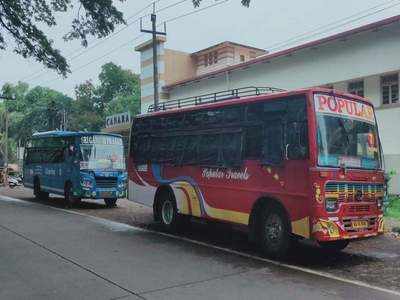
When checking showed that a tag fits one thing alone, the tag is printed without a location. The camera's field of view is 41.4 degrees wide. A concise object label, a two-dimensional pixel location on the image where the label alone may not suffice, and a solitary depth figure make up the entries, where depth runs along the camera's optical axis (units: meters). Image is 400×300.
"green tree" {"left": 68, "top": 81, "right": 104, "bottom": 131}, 68.50
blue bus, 19.36
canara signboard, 33.84
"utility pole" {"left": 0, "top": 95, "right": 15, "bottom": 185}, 38.16
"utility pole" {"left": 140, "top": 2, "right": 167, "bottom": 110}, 24.84
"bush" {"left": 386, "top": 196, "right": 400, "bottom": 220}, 15.65
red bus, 8.79
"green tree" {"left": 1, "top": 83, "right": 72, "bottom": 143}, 67.94
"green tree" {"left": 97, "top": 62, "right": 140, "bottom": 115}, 70.50
